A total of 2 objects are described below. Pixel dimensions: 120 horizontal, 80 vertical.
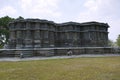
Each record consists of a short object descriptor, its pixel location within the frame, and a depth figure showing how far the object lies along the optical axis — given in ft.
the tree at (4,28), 91.44
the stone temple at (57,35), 50.53
